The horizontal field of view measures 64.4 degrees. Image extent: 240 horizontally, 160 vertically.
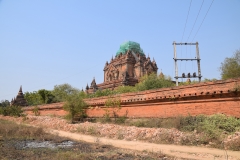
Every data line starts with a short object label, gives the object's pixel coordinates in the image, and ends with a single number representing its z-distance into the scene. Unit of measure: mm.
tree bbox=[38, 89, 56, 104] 34547
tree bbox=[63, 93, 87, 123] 17078
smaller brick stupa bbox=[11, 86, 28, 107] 37312
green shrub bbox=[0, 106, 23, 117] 25566
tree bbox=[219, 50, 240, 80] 15875
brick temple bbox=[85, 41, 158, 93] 32388
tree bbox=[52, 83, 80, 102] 37056
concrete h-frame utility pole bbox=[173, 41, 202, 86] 18109
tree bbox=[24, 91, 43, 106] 41356
